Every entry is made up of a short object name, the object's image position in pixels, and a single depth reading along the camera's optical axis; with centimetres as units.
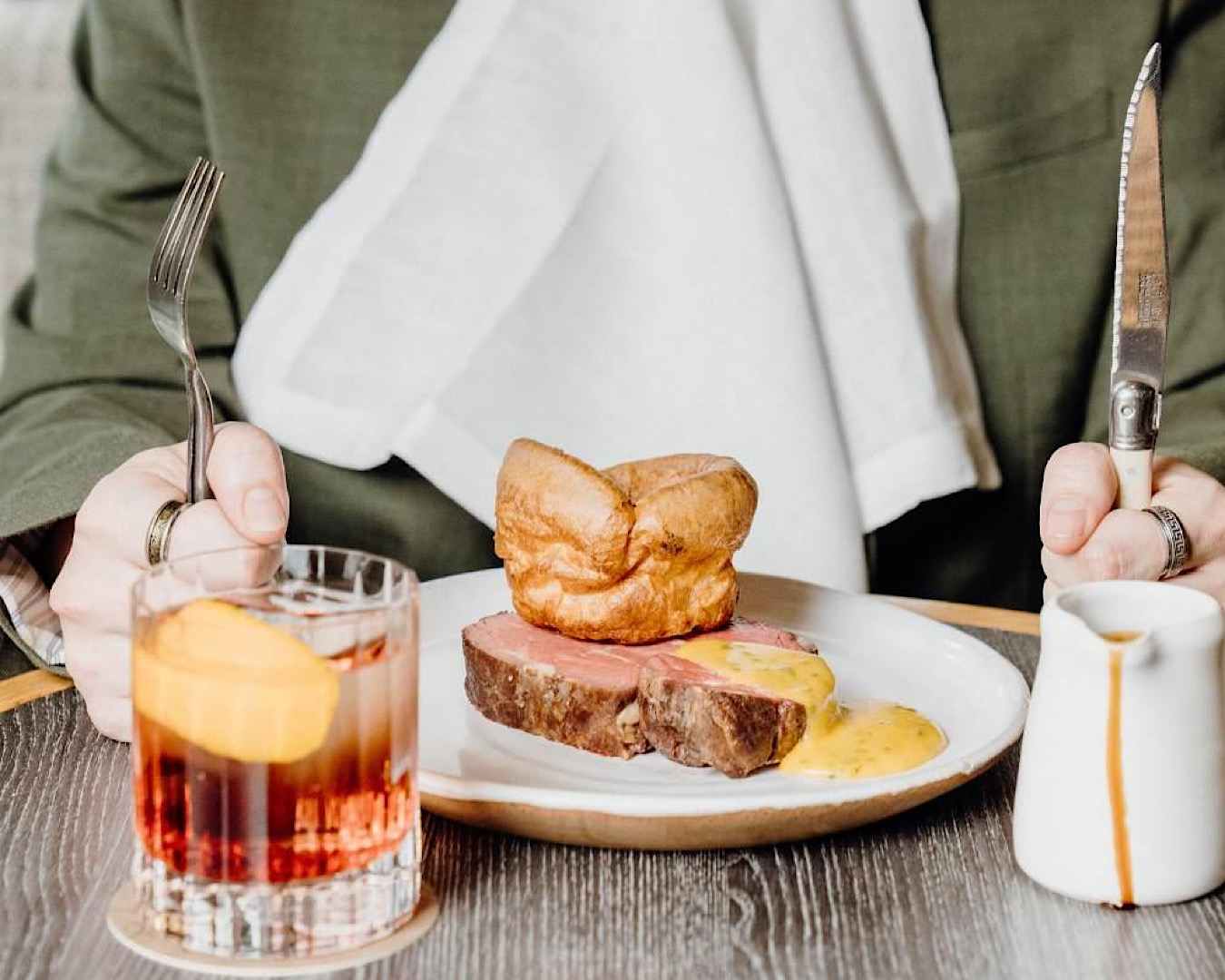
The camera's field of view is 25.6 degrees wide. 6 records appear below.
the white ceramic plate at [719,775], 74
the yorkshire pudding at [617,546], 88
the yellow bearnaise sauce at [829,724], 80
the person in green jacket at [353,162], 122
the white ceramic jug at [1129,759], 71
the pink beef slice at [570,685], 83
